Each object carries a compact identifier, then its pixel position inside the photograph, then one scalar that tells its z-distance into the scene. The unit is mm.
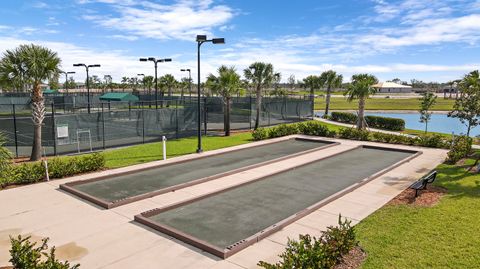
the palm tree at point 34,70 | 16969
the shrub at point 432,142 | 22847
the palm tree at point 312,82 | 51500
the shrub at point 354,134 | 26422
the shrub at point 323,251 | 6391
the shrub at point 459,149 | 17769
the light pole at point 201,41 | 19375
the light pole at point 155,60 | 33600
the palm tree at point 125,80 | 121700
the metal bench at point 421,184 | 12234
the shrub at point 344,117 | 39719
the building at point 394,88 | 162500
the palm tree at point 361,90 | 30875
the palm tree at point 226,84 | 28750
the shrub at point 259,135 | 26594
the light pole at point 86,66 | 36188
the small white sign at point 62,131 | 20156
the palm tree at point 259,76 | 32750
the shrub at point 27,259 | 5992
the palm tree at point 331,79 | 48531
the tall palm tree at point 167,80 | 71750
